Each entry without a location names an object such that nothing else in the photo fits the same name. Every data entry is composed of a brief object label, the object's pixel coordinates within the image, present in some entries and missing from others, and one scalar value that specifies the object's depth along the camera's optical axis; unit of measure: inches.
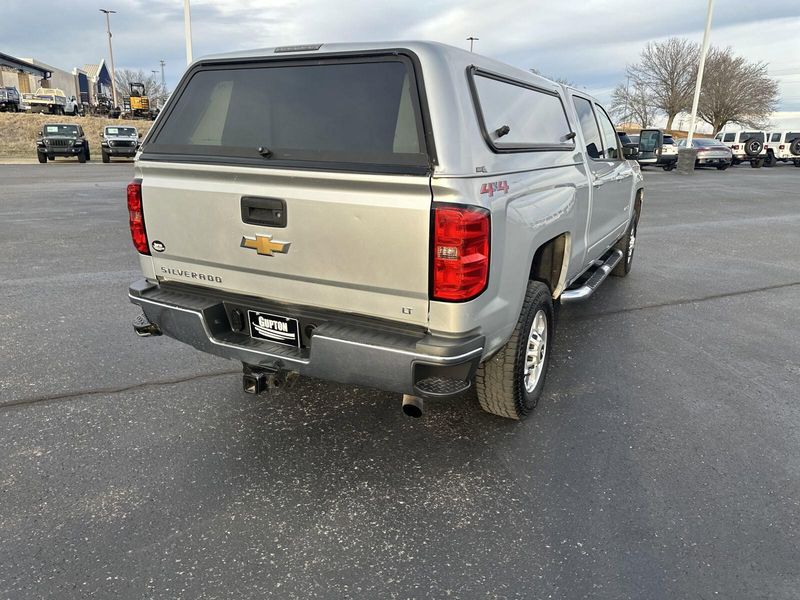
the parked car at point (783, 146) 1307.8
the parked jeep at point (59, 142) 1018.1
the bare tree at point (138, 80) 3479.3
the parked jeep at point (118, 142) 1059.3
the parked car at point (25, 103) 1879.3
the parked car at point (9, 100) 1785.2
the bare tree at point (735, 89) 2041.1
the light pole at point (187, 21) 683.4
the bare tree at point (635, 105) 2199.8
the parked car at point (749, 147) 1294.3
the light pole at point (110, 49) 2732.3
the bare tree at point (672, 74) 2016.5
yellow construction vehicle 1996.1
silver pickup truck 100.0
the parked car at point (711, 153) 1123.3
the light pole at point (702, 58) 1024.2
